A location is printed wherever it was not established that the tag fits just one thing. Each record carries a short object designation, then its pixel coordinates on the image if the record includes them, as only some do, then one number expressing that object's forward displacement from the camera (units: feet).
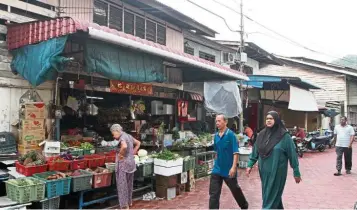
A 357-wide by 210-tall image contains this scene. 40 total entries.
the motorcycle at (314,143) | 61.82
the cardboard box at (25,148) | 24.88
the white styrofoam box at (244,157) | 41.58
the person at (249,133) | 51.52
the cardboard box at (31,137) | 25.02
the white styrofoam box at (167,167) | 26.22
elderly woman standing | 21.90
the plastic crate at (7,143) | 24.21
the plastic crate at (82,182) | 21.42
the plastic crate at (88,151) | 28.01
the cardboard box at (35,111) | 25.11
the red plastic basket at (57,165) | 22.83
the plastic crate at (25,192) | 18.81
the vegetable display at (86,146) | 28.53
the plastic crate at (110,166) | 24.76
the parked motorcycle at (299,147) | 55.23
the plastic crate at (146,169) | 25.96
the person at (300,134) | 59.68
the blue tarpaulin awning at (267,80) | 53.16
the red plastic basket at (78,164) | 23.82
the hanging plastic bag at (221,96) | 41.45
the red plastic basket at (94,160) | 25.30
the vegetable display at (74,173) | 22.14
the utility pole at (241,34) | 53.34
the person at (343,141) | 35.69
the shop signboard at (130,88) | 33.55
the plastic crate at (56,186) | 20.02
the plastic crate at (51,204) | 20.02
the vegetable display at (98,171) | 23.55
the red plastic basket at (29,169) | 21.59
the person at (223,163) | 19.83
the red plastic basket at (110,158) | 26.99
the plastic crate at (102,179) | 22.76
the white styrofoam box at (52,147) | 25.20
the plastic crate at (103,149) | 30.24
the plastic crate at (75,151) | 26.73
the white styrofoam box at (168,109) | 43.24
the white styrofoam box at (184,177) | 28.07
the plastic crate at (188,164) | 28.30
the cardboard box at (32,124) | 24.99
